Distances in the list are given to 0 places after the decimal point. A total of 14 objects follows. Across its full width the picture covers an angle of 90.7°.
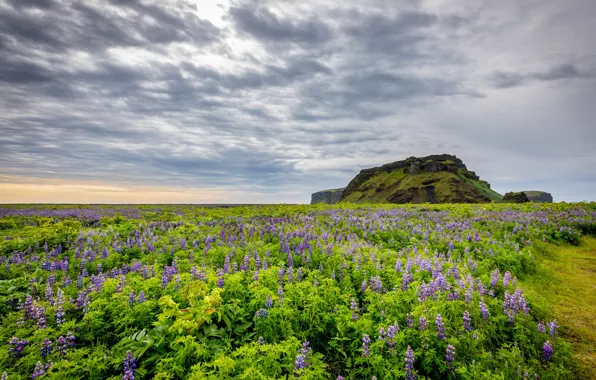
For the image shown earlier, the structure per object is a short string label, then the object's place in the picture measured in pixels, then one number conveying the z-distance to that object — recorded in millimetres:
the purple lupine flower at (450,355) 4219
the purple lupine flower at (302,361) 3732
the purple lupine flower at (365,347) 4223
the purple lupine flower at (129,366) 3631
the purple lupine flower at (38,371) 3614
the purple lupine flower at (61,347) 4116
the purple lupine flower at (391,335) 4309
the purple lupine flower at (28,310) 4852
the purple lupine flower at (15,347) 4094
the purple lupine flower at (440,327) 4527
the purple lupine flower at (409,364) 3959
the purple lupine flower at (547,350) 4672
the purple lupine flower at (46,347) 4084
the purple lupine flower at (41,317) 4496
